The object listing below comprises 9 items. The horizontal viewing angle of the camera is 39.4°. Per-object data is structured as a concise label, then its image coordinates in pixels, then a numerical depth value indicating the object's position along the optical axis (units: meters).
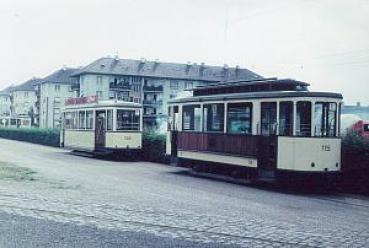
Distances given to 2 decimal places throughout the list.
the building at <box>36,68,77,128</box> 97.50
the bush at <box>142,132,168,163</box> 25.77
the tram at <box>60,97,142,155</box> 26.42
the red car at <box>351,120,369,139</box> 33.44
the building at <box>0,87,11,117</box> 142.88
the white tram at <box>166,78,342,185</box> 14.92
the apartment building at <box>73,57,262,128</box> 84.38
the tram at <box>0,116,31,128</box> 110.81
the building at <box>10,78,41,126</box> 120.94
